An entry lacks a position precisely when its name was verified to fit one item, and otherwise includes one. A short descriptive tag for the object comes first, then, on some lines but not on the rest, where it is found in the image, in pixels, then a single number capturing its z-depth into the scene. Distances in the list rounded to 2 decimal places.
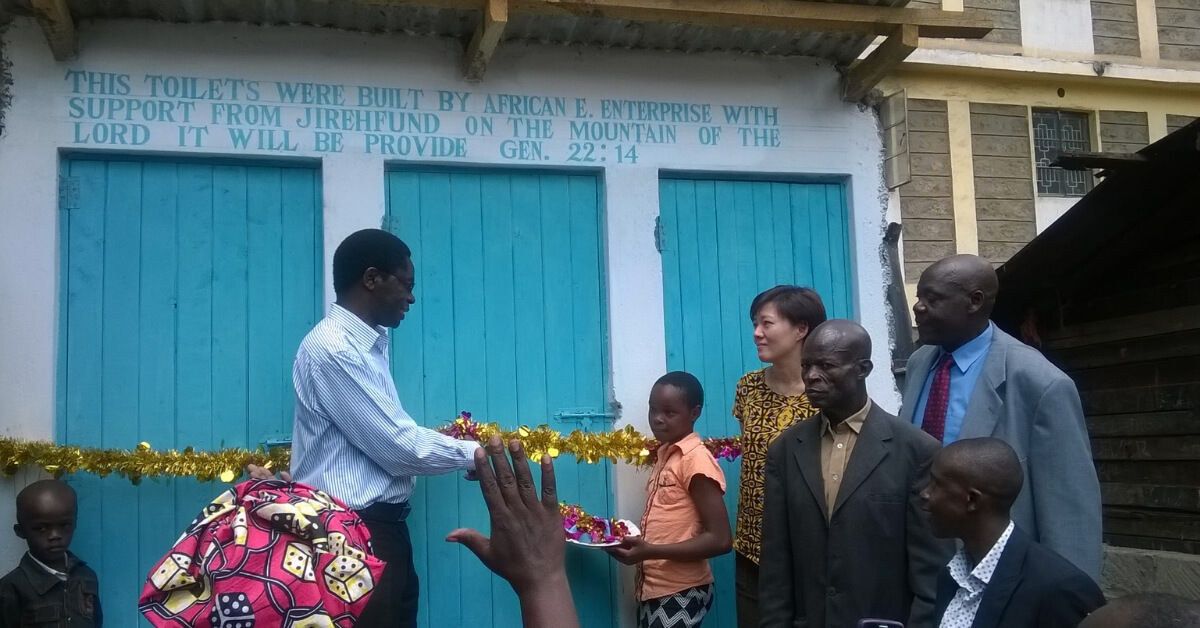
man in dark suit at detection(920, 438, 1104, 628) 2.43
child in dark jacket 4.04
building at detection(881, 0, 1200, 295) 6.45
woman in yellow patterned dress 4.09
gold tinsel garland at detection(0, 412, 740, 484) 4.30
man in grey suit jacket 2.99
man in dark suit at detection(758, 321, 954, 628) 3.05
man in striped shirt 3.38
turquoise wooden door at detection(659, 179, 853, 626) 5.30
